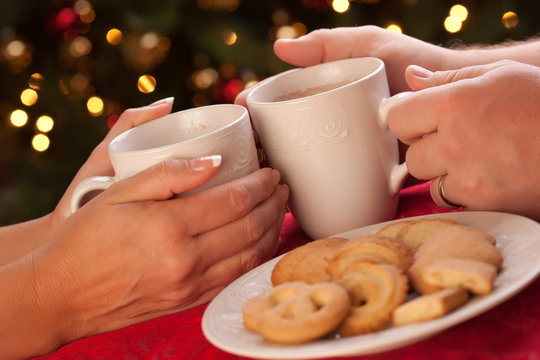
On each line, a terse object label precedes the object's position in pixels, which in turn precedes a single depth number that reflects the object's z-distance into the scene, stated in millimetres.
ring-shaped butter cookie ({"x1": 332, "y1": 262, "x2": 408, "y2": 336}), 592
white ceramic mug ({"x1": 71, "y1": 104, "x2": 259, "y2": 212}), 694
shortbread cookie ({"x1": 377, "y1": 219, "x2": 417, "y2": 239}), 662
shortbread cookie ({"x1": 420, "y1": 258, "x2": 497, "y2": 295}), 588
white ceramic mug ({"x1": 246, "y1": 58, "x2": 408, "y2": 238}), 709
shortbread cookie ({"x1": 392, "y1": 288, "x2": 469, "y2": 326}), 581
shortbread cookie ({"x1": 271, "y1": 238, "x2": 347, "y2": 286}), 636
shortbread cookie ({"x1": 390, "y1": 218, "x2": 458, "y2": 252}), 648
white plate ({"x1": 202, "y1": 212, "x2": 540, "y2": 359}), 577
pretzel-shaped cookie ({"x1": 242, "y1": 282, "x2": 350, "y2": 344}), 590
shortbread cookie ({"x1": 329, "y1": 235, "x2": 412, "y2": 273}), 622
